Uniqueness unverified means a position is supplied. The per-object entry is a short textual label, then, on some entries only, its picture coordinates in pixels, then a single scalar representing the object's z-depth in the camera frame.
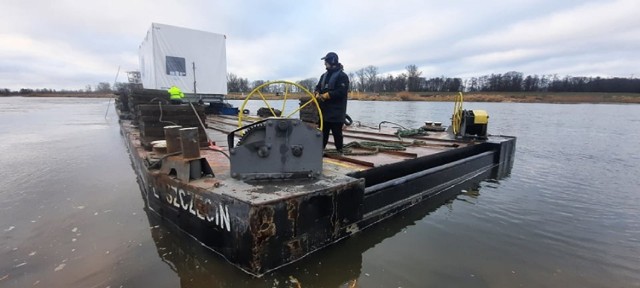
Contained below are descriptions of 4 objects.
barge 3.04
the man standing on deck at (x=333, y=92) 4.95
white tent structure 13.49
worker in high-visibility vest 8.43
